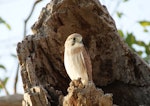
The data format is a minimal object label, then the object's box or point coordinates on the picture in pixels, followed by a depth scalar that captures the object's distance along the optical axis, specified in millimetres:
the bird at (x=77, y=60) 7594
